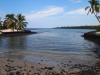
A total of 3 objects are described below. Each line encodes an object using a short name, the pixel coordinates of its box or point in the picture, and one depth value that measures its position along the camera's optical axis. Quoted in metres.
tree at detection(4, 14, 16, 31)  40.12
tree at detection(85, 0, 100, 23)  25.33
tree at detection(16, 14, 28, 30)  41.44
